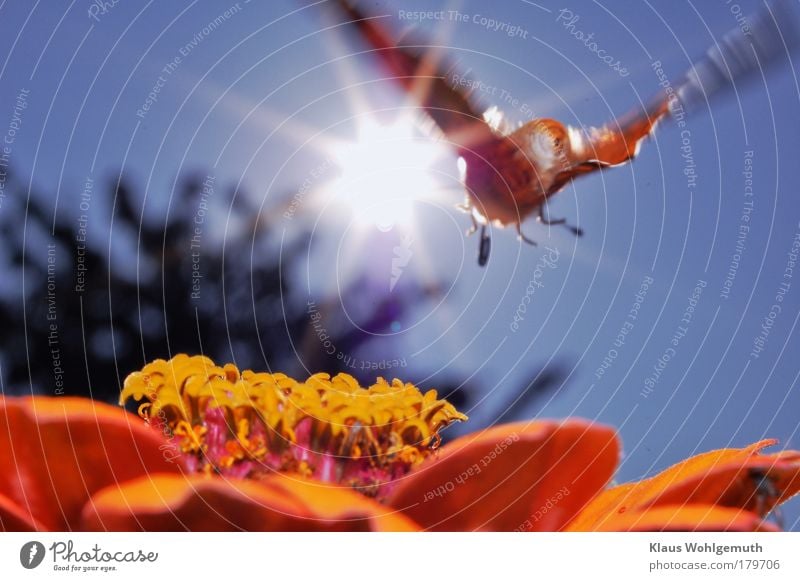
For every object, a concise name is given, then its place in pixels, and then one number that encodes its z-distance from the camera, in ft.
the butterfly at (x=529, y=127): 0.48
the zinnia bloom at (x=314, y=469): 0.45
